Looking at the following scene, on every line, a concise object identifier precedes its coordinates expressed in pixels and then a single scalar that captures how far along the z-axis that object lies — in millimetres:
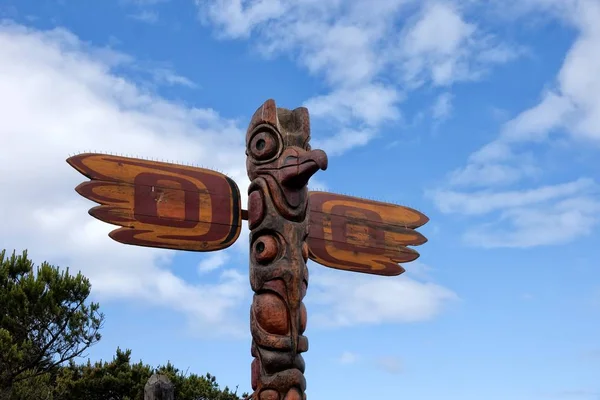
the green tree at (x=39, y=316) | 13773
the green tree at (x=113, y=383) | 15375
